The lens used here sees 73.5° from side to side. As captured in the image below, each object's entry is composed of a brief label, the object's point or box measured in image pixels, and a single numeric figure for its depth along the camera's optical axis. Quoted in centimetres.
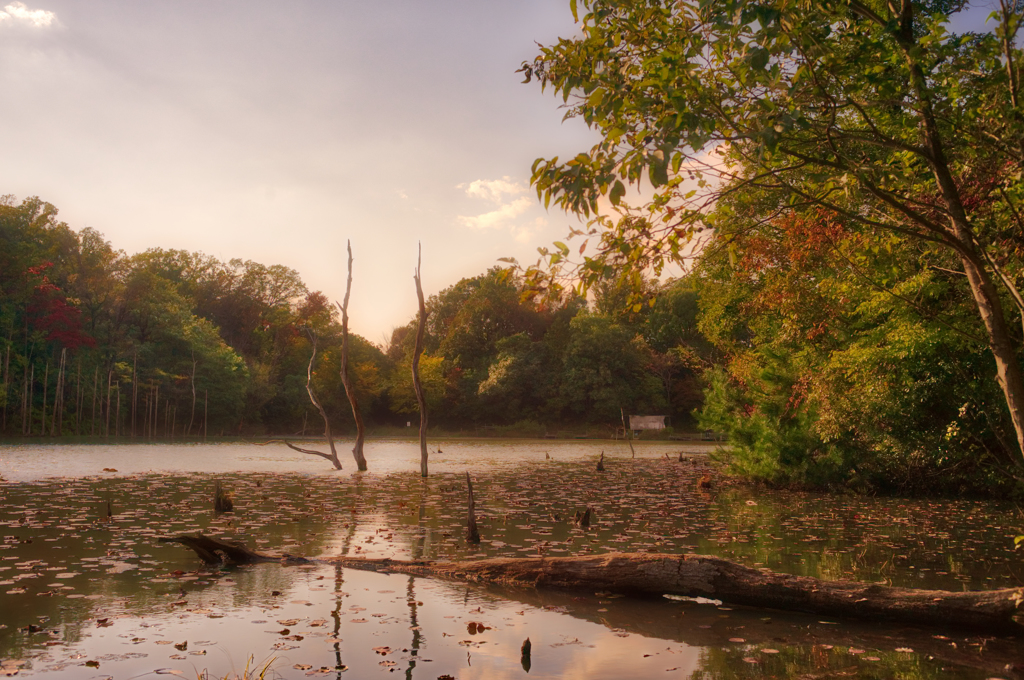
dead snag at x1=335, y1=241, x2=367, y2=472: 2436
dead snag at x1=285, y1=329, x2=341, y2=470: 2480
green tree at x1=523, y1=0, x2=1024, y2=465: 425
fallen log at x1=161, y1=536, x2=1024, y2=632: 611
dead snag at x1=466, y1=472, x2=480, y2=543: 1025
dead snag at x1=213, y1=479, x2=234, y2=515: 1299
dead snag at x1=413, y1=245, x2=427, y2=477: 2296
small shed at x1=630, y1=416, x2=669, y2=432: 6623
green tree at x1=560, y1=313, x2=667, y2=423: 6962
